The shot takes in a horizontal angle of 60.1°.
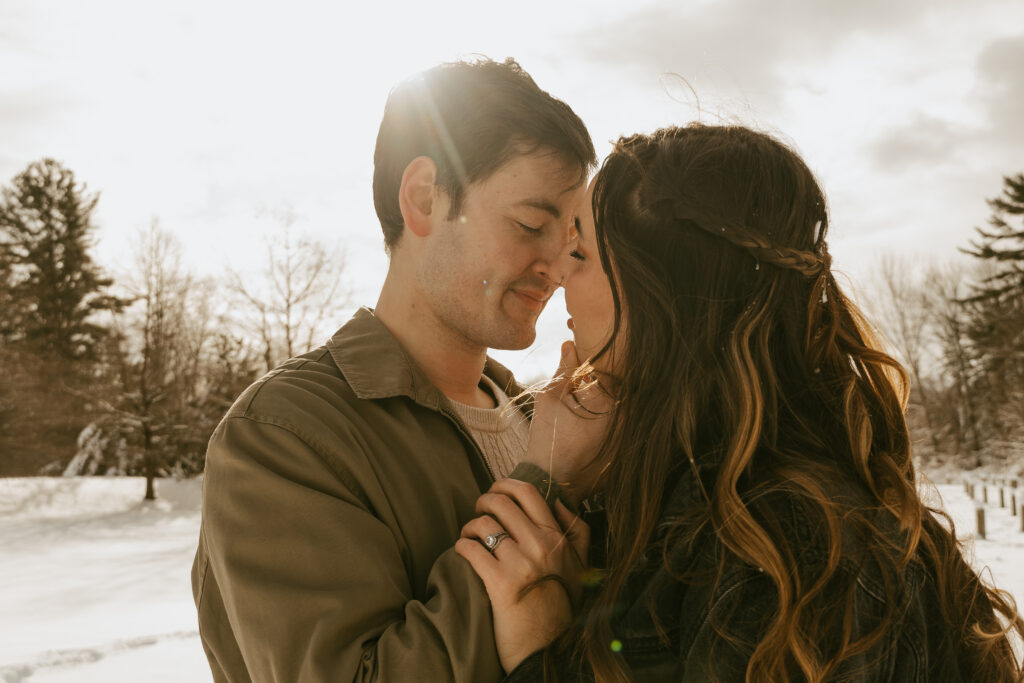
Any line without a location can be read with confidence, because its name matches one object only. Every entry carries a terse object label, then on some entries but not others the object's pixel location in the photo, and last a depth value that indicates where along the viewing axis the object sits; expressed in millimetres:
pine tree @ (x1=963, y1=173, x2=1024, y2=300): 29584
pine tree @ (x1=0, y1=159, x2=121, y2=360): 25660
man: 457
